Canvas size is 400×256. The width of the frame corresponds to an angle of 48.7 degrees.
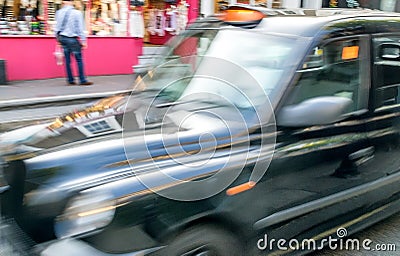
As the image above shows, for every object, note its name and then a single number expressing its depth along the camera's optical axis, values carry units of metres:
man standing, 9.16
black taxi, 2.22
